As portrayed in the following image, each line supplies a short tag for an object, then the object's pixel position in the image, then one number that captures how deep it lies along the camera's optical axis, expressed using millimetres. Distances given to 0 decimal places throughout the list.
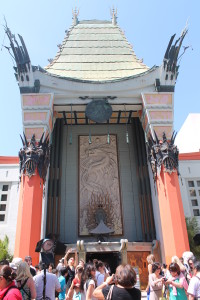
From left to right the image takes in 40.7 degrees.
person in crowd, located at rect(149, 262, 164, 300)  4672
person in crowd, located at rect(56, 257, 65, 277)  5777
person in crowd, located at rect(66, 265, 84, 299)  4042
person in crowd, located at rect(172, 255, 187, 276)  4580
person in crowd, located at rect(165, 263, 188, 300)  4070
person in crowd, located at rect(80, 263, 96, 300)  4047
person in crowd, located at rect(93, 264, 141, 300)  2539
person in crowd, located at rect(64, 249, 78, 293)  5496
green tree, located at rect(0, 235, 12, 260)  13212
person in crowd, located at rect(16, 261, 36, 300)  3271
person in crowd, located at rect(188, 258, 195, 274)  4750
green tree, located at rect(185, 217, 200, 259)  13758
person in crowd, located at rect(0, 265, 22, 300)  2592
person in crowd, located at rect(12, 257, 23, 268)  3526
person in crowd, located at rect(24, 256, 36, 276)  5198
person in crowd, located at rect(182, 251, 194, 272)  4899
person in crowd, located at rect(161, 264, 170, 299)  4941
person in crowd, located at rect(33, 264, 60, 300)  3738
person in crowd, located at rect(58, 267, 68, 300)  5441
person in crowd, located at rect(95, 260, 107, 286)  4562
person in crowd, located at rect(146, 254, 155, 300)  5762
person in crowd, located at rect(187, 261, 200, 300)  3324
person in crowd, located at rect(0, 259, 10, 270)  3842
